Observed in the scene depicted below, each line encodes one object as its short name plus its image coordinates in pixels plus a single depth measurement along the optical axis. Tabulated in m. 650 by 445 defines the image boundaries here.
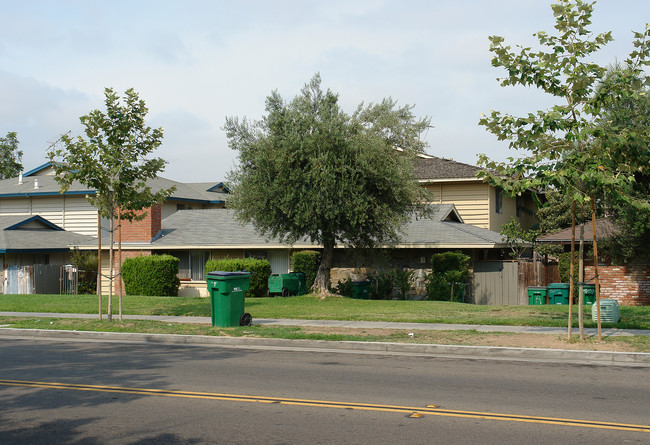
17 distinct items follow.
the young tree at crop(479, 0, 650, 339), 11.84
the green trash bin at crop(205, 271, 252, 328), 15.61
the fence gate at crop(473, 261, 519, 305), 25.69
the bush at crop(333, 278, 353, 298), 25.92
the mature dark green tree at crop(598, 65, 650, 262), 11.82
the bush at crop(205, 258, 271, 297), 25.92
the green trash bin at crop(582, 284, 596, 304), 21.95
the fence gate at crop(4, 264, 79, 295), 29.58
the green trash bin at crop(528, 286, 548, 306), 23.59
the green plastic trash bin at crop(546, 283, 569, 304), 22.55
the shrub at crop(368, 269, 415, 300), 25.97
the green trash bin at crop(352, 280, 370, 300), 25.47
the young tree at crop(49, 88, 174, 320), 16.11
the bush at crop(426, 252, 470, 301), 24.64
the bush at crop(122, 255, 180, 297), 27.23
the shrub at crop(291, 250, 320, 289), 26.69
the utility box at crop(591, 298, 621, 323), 15.39
